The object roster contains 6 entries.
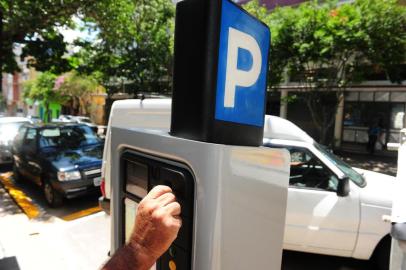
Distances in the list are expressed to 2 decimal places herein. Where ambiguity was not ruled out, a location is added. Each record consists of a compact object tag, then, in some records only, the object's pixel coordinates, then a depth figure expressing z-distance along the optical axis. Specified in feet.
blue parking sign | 4.31
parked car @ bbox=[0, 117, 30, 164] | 31.35
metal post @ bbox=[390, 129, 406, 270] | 6.42
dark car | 19.35
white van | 11.50
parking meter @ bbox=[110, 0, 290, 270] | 4.03
